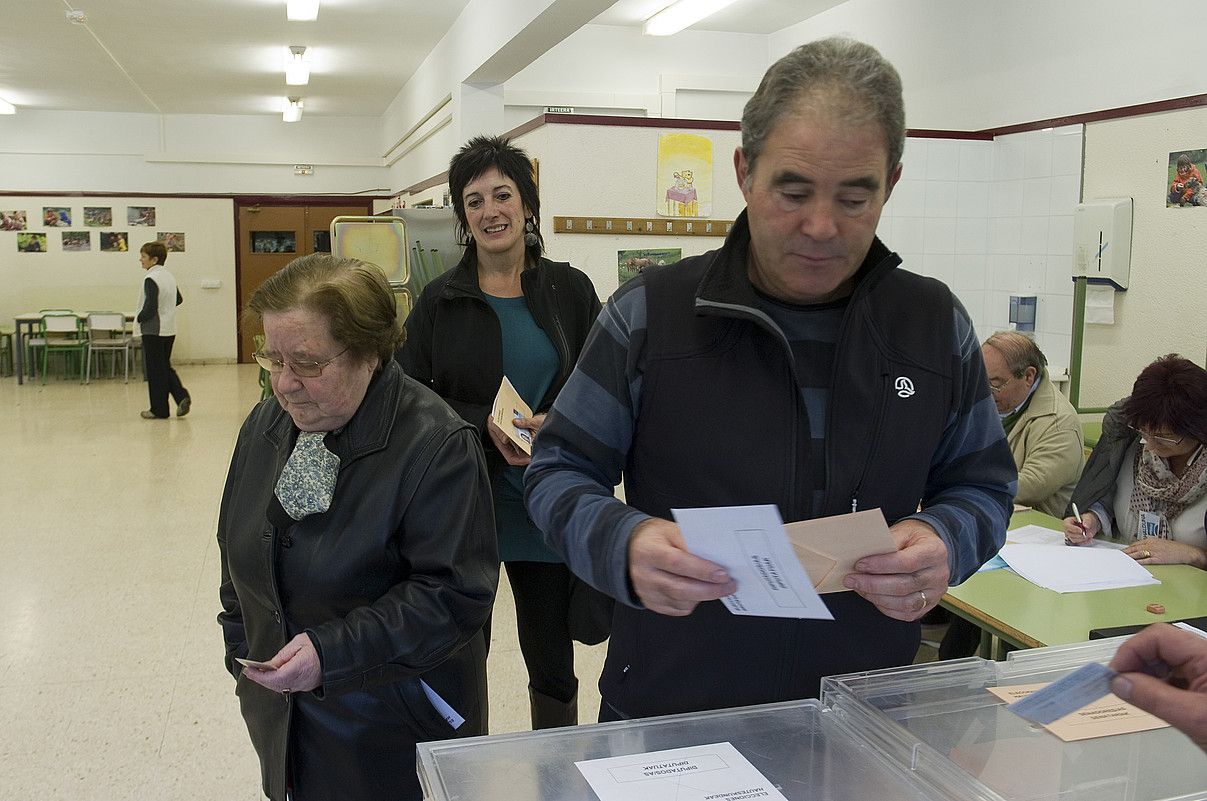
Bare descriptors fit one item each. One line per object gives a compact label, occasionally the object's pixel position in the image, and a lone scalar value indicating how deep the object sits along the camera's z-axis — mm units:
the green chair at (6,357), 14209
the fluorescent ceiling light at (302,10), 7805
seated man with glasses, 3982
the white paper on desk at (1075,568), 2930
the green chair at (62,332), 13242
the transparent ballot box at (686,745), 1244
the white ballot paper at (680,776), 1226
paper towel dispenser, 5352
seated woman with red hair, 3205
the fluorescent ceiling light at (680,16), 7777
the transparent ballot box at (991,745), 1285
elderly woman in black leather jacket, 1828
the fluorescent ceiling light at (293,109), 13359
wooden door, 15742
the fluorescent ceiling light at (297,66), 10116
